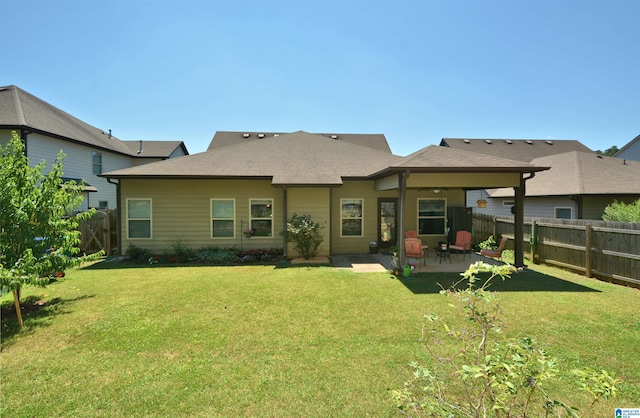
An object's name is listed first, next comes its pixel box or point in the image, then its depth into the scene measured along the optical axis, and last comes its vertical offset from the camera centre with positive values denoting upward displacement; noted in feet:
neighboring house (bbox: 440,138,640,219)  39.70 +3.76
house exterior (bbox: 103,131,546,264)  36.01 +1.49
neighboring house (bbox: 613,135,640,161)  86.12 +20.23
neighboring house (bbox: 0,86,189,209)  44.27 +13.75
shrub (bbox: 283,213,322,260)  33.65 -2.70
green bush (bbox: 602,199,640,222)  30.00 -0.10
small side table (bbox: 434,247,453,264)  33.63 -5.07
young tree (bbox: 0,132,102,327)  16.75 -0.37
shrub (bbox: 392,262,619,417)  5.04 -3.19
